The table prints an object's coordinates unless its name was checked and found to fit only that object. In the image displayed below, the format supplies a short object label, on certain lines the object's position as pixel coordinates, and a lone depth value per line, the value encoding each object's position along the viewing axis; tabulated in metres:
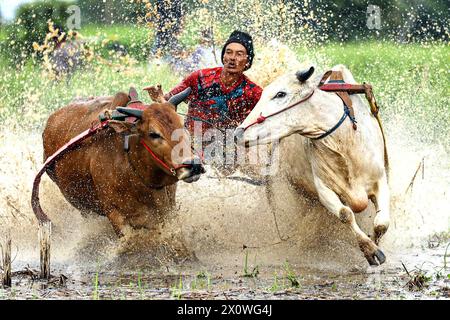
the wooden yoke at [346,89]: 12.70
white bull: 12.22
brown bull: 12.40
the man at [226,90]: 14.33
